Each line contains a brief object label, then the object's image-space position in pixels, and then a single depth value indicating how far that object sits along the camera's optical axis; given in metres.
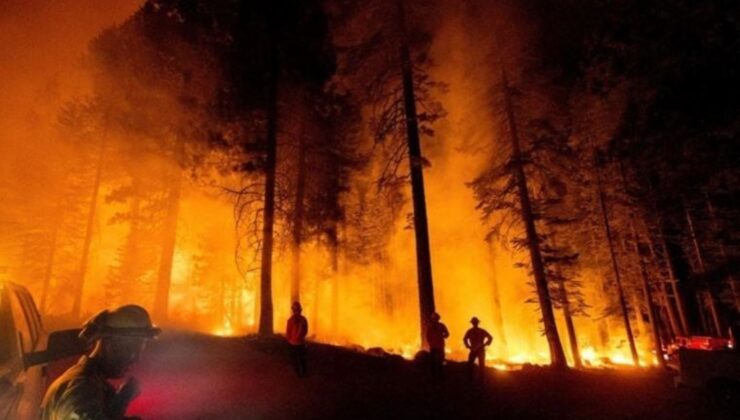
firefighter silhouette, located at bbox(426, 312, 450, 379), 11.46
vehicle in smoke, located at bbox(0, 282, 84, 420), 3.20
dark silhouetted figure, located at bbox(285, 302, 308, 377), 10.74
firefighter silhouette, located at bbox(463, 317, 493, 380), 11.97
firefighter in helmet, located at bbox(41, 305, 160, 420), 2.29
